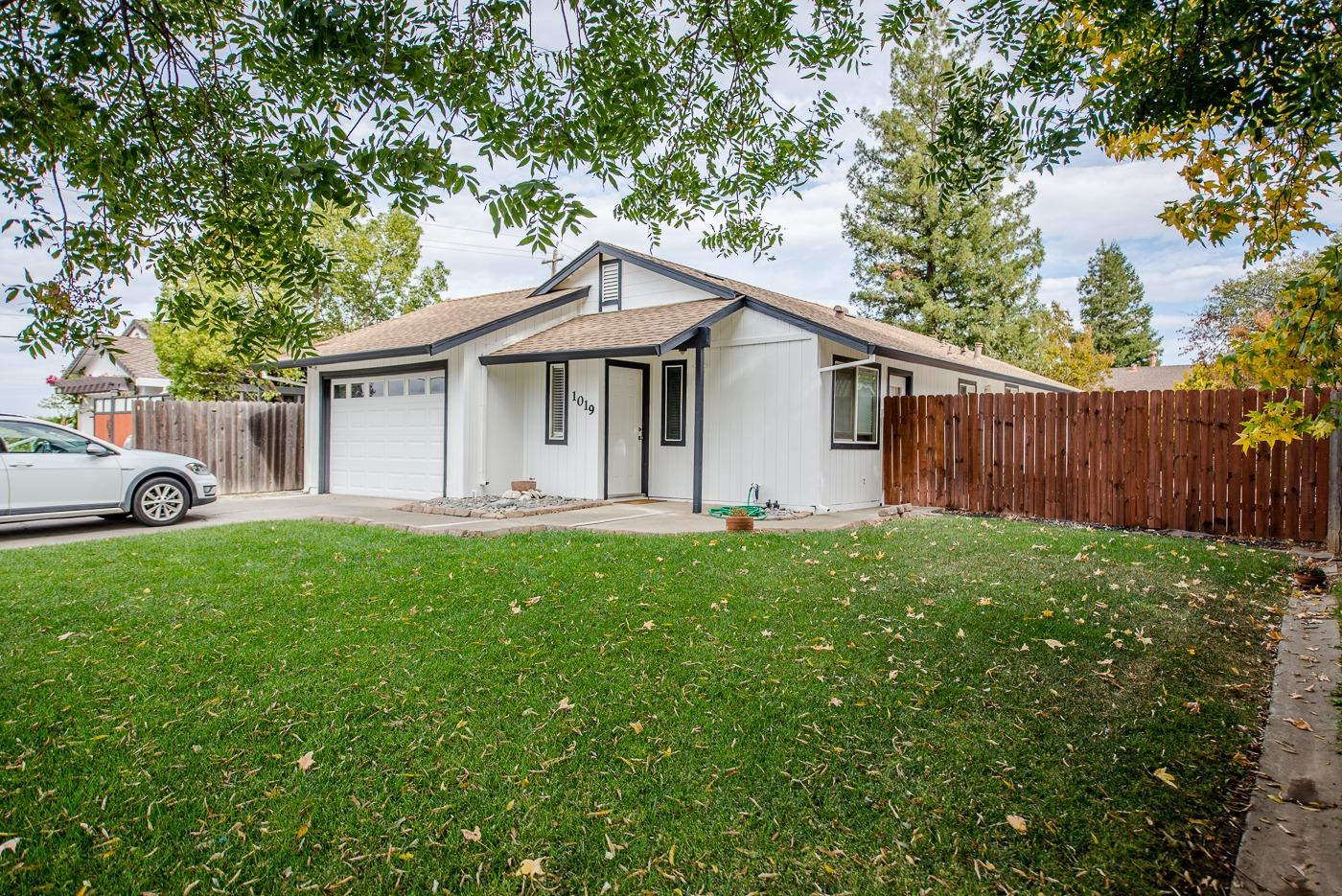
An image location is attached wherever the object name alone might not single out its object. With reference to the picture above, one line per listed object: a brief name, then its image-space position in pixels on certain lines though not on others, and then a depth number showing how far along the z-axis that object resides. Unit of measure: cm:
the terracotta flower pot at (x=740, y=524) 873
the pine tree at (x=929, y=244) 2541
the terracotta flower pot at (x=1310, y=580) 665
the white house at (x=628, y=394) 1095
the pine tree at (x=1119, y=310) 4400
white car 877
